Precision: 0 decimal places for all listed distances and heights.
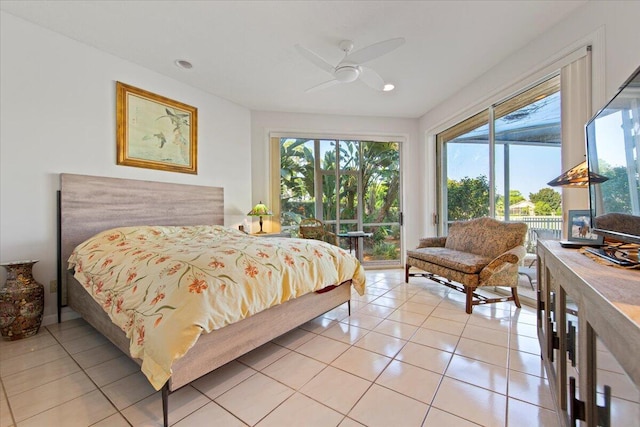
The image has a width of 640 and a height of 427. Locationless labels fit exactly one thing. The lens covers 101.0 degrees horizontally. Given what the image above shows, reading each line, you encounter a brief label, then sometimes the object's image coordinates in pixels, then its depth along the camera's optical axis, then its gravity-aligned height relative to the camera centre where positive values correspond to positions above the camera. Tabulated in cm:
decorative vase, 204 -69
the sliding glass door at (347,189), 451 +44
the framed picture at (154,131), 287 +100
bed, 140 -19
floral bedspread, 120 -39
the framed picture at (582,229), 162 -10
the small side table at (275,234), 380 -29
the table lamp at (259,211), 385 +5
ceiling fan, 206 +131
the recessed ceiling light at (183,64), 293 +171
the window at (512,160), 267 +65
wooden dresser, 57 -36
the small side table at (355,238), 417 -40
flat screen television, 105 +23
